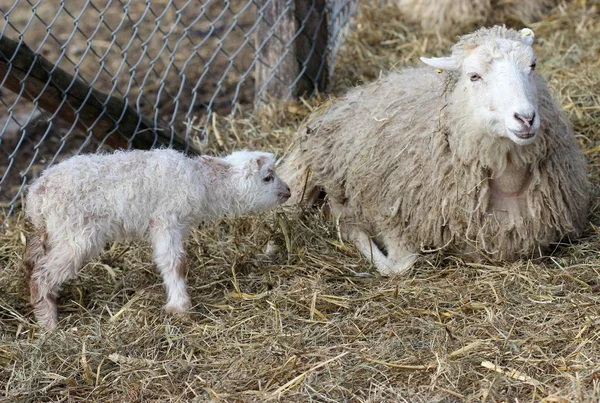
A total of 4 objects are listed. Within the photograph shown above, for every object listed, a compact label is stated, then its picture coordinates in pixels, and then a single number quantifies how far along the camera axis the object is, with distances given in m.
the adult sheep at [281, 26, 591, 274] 3.81
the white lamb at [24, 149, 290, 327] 3.85
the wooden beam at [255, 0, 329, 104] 5.81
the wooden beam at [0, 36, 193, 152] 4.71
